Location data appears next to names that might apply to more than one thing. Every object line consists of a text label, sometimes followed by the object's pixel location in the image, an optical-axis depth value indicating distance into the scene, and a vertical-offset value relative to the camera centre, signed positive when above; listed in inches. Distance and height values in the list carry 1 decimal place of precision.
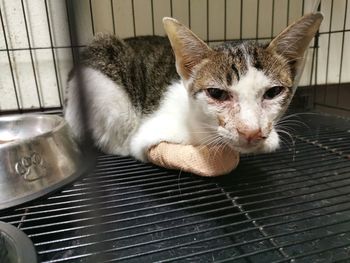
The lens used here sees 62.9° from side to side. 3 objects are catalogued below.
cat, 8.2 -2.0
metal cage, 6.6 -4.9
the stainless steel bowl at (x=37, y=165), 8.5 -3.9
